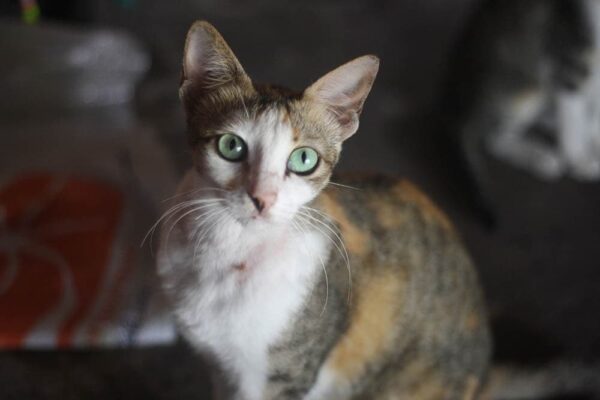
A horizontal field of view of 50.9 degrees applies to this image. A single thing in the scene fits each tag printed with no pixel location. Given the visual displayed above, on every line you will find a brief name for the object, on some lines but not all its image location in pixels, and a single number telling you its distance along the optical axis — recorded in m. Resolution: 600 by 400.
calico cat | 0.82
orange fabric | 1.37
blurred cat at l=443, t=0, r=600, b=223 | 1.68
